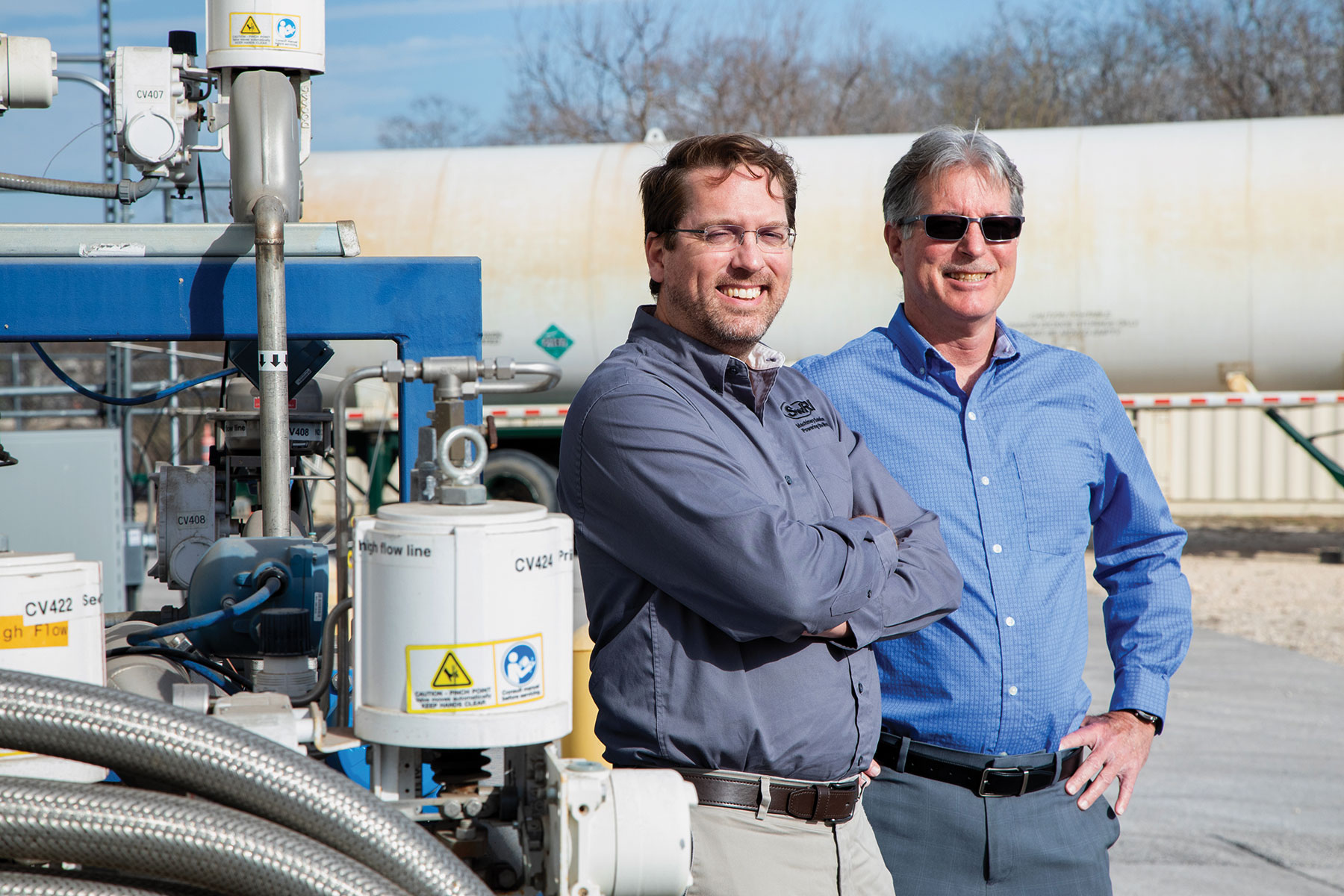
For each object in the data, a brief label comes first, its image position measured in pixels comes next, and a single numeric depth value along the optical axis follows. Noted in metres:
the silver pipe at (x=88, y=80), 2.89
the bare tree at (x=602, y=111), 24.98
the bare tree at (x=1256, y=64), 23.30
